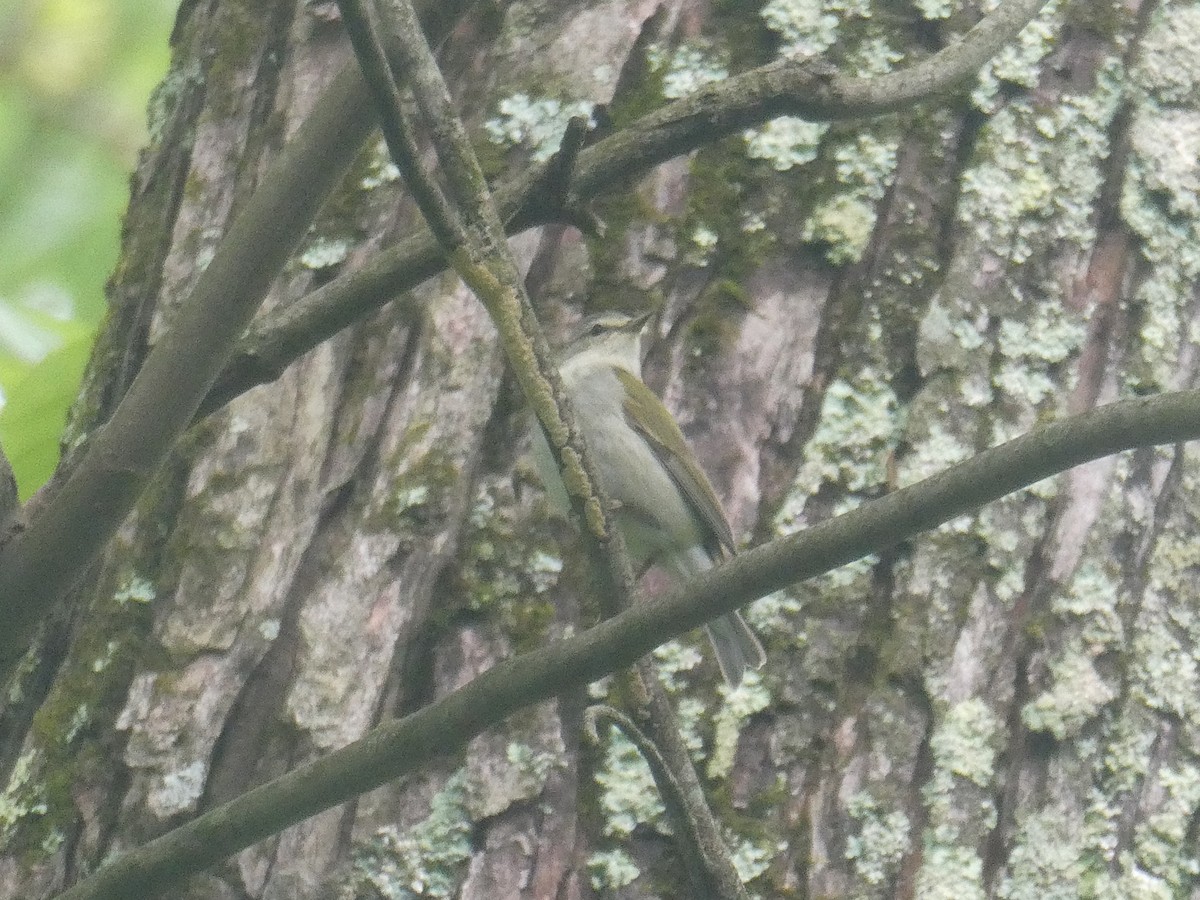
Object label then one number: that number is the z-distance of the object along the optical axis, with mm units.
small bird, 5020
